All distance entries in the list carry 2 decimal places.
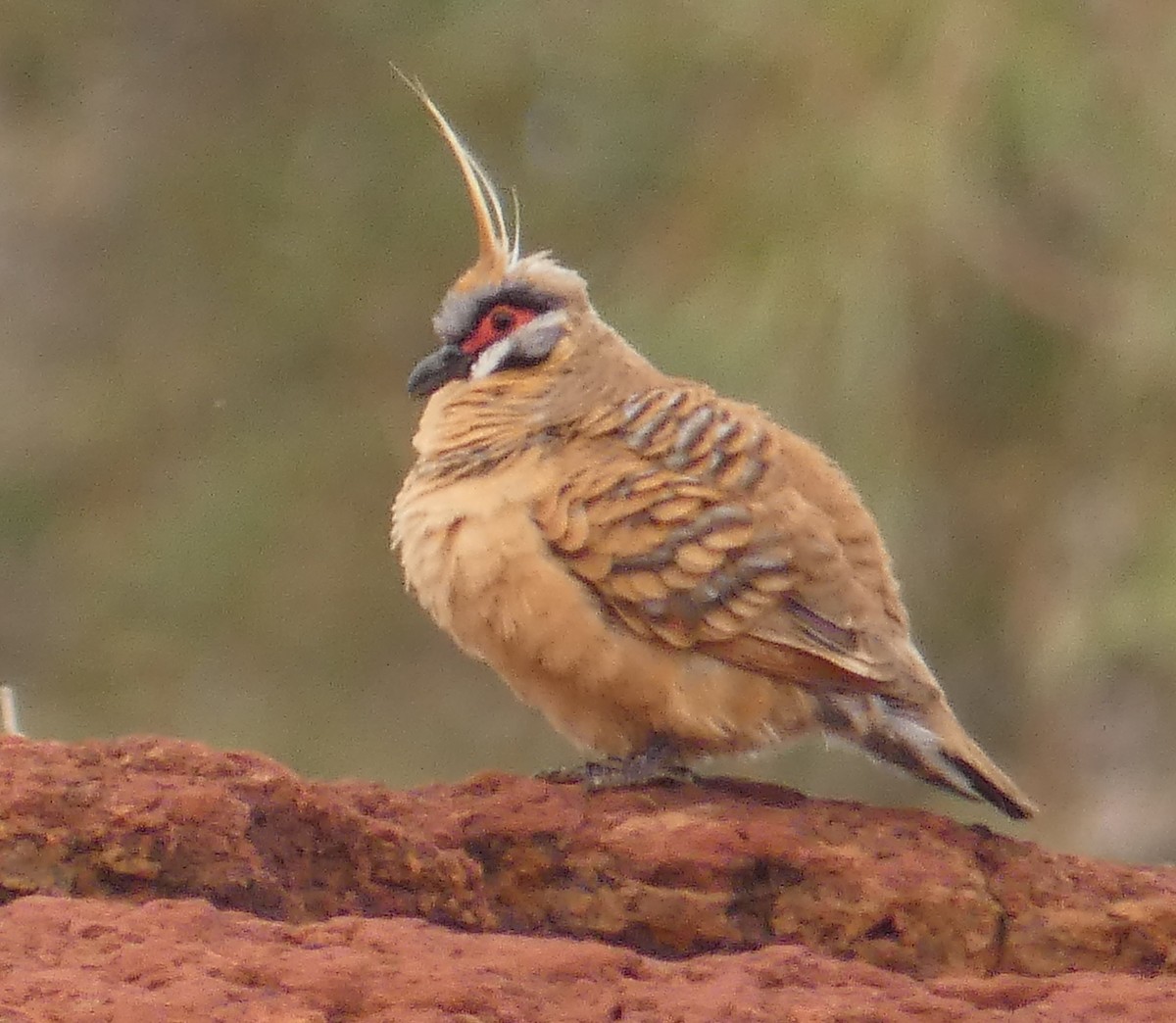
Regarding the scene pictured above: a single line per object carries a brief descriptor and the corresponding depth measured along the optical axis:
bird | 8.02
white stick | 7.55
